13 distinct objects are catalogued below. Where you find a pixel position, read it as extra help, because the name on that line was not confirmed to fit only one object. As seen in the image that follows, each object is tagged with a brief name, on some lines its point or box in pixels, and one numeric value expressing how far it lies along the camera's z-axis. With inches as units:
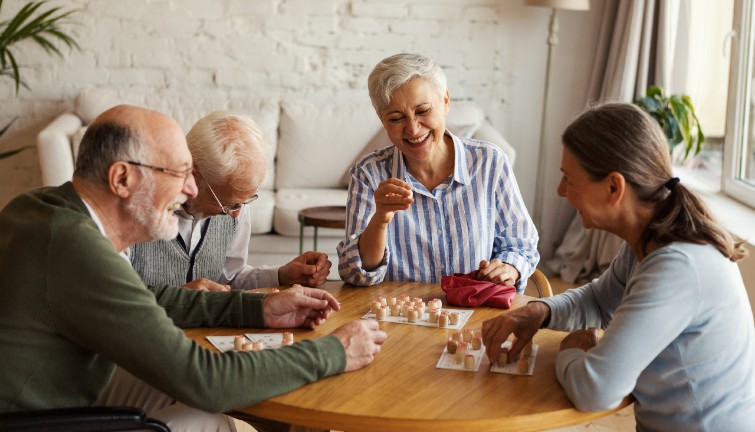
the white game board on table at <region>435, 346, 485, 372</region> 75.4
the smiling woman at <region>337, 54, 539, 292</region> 104.0
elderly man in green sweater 66.7
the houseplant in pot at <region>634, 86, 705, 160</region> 187.3
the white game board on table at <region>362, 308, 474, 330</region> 86.9
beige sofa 216.8
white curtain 205.2
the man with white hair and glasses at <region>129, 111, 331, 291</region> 95.3
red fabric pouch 92.5
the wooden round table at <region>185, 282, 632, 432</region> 65.4
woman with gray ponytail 67.1
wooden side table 180.2
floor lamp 222.1
